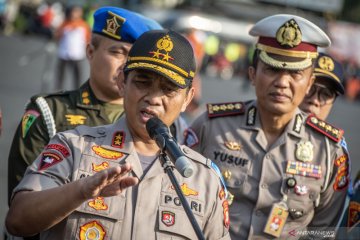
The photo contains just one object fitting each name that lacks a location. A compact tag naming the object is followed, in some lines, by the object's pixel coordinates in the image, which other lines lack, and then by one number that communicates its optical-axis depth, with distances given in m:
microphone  5.19
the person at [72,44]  29.39
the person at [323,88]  10.15
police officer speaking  6.00
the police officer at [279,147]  8.41
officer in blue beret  8.61
